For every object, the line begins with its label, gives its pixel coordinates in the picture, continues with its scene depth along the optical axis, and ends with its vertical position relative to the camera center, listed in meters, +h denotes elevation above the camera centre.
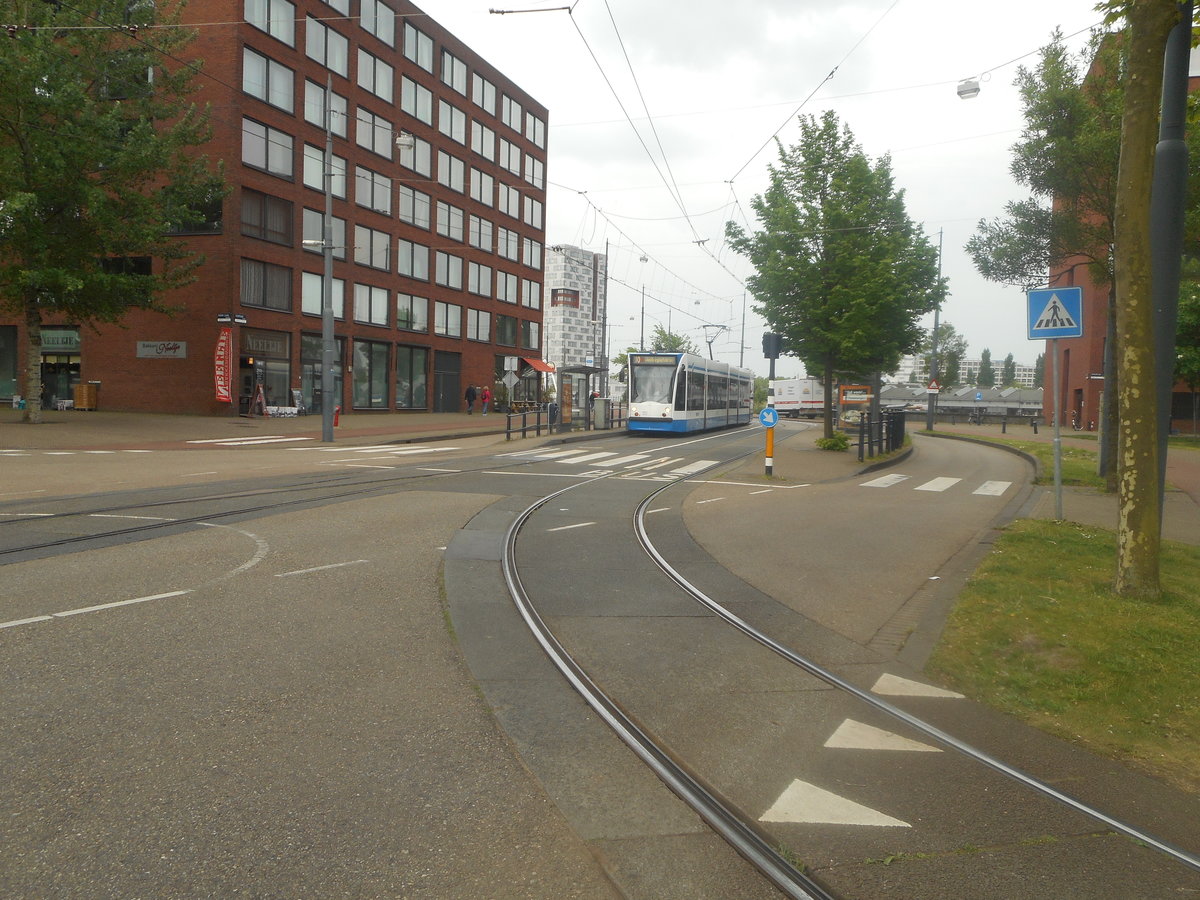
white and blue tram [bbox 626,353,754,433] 32.12 +0.16
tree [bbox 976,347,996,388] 164.12 +5.44
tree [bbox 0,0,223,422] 23.94 +6.22
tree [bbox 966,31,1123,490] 15.54 +4.33
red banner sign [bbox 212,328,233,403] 33.53 +0.63
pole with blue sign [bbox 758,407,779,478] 18.22 -0.49
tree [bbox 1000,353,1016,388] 180.75 +6.09
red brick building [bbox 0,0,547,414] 34.72 +7.56
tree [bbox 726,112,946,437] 23.62 +3.85
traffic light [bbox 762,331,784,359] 20.19 +1.20
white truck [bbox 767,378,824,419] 70.06 +0.23
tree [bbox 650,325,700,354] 88.00 +5.56
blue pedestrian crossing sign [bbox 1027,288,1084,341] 10.88 +1.11
